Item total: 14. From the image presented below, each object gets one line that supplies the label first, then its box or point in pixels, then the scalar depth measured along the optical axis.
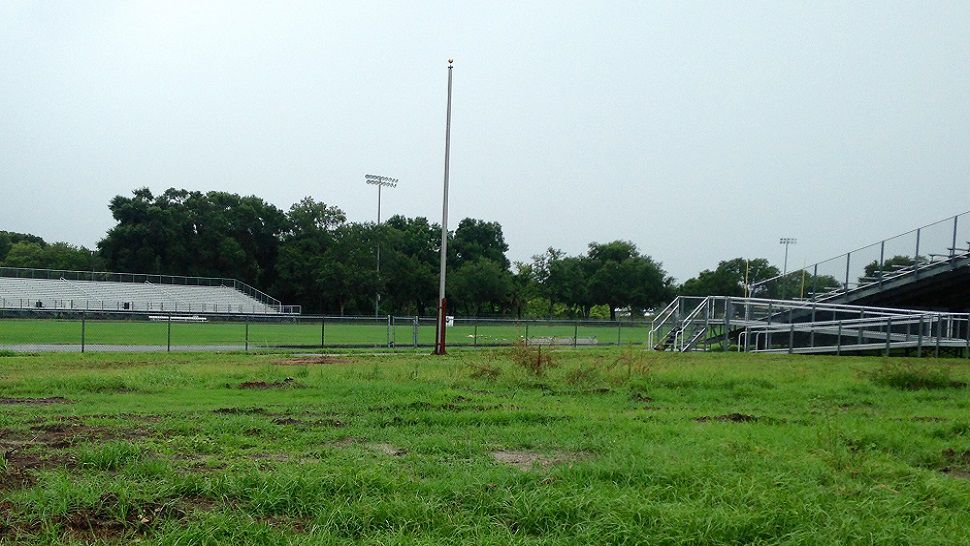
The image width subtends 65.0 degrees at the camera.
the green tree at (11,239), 111.50
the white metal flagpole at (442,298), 24.68
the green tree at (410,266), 85.50
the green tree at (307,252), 84.25
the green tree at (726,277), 89.88
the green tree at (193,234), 86.69
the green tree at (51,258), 97.59
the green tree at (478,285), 87.50
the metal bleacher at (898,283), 25.95
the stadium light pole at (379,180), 70.94
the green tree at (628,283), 100.12
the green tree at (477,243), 102.62
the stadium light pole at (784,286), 31.99
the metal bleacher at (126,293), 64.25
